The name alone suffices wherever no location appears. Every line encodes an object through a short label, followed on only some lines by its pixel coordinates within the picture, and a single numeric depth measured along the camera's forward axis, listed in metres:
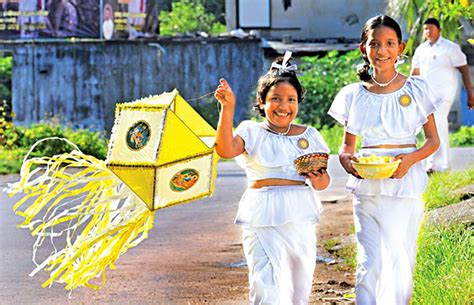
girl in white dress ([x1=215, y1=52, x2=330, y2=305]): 6.19
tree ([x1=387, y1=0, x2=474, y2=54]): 9.55
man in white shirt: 13.27
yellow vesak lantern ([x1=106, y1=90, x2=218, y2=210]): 6.03
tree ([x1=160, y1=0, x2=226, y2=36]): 49.19
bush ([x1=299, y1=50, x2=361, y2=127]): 26.98
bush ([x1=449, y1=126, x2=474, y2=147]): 23.66
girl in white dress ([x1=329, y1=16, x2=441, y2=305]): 6.41
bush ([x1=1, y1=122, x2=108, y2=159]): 21.41
